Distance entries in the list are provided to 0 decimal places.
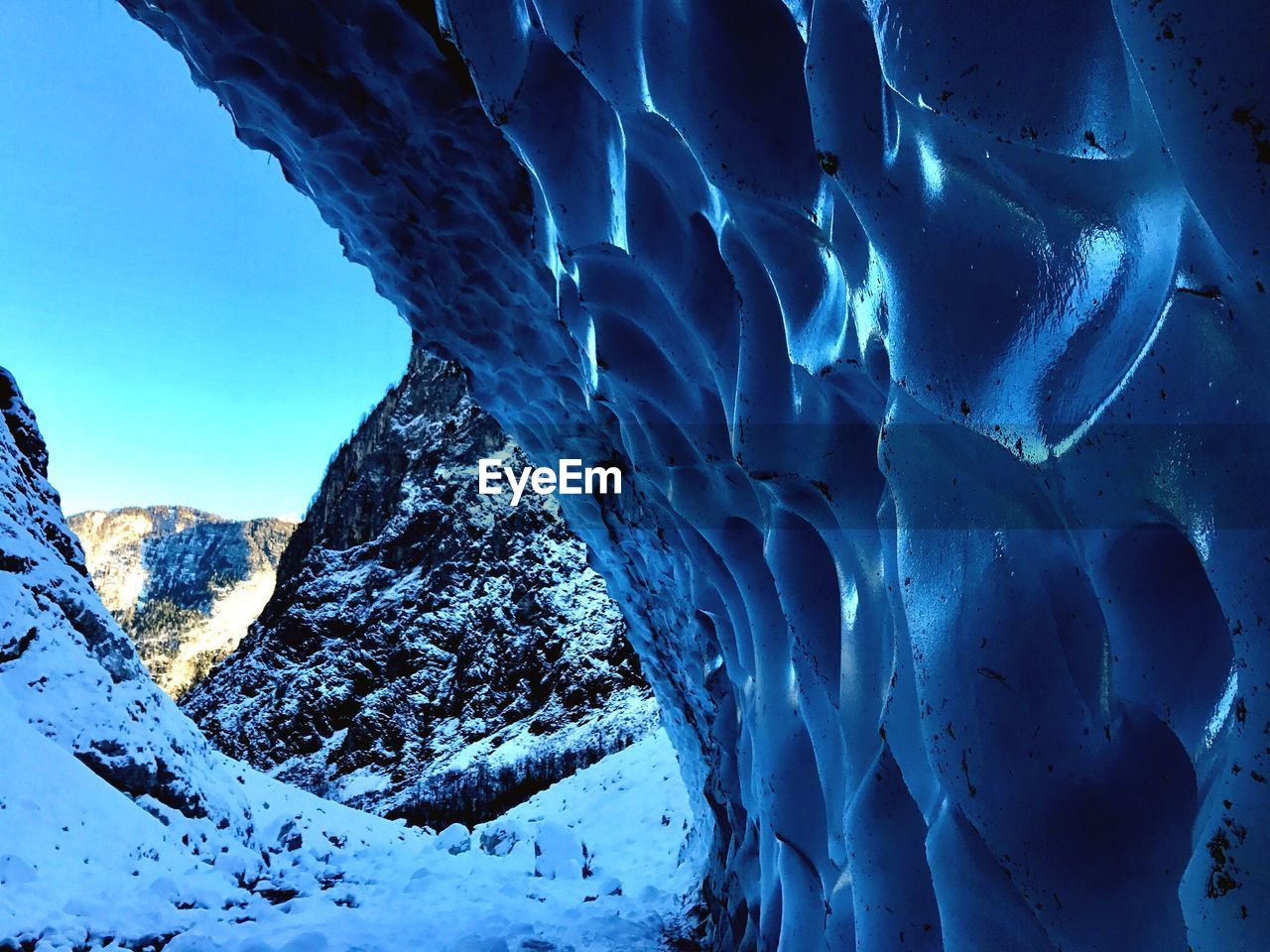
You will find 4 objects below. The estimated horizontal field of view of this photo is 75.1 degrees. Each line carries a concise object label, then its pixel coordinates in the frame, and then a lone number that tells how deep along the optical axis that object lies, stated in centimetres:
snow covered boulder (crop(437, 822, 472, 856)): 787
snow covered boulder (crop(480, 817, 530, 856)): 778
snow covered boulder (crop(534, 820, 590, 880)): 681
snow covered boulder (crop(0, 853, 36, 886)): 420
